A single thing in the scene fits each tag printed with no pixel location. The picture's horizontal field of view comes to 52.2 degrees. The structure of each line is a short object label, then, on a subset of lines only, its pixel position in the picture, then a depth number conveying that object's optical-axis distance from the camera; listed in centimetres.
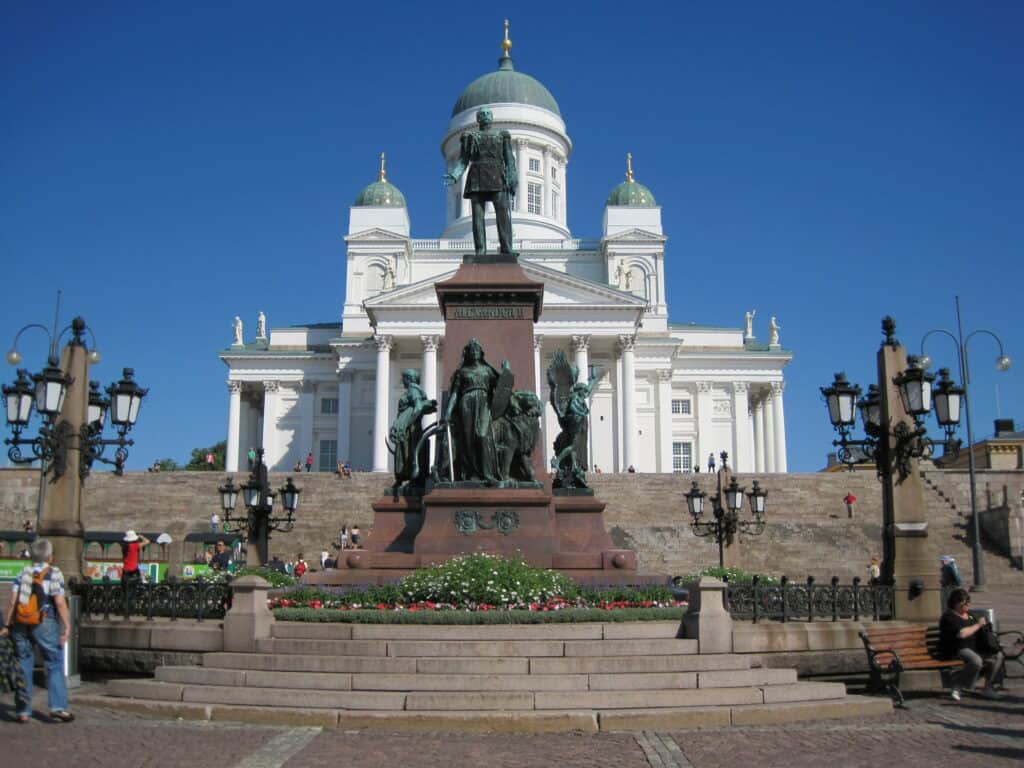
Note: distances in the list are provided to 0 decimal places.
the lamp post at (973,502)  2953
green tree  10549
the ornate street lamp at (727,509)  2628
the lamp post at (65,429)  1398
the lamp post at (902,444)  1398
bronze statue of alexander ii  1769
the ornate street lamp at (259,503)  2473
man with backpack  998
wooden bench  1195
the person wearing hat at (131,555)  1743
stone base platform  1492
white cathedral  6719
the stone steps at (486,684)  1034
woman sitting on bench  1216
